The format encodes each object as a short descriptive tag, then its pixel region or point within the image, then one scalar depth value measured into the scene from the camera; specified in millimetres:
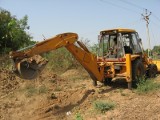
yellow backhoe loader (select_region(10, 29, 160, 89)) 6286
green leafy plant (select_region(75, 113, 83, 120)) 5582
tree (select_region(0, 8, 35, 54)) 13223
